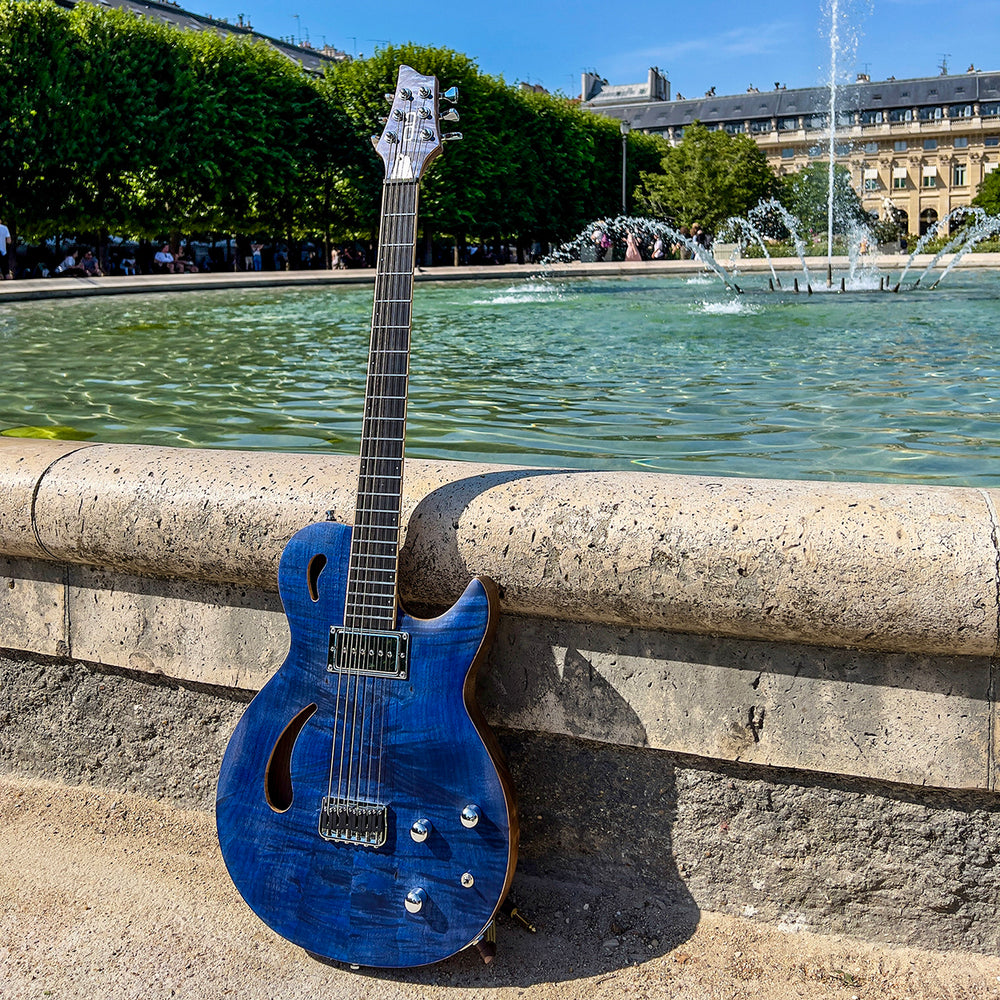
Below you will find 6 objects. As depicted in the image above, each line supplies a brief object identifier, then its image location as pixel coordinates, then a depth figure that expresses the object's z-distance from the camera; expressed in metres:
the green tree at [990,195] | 68.19
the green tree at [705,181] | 62.12
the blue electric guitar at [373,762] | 2.22
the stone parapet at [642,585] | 2.06
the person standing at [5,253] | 26.36
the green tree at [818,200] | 68.69
